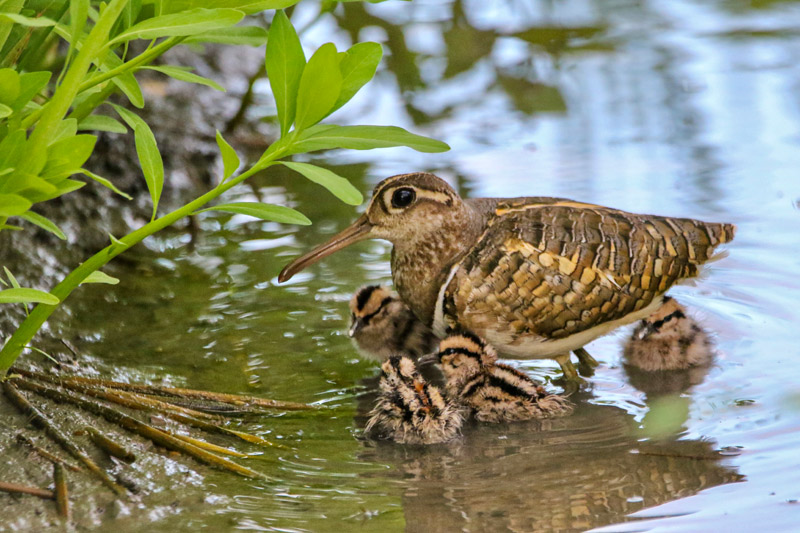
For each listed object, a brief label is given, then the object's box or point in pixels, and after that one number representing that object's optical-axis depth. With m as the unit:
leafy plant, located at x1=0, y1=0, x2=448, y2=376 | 7.33
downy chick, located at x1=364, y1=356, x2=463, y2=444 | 9.62
